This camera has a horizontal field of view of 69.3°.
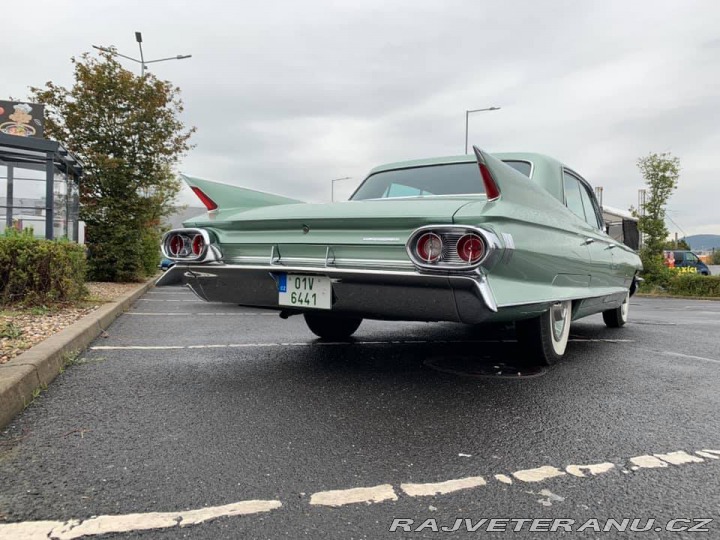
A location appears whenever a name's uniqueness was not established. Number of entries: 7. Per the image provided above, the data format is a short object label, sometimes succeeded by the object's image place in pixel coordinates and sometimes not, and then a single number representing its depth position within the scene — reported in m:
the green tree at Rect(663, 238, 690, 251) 54.96
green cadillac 2.62
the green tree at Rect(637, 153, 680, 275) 16.80
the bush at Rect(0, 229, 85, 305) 5.68
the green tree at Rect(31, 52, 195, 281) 11.30
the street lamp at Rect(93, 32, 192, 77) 17.25
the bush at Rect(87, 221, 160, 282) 11.27
